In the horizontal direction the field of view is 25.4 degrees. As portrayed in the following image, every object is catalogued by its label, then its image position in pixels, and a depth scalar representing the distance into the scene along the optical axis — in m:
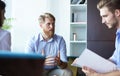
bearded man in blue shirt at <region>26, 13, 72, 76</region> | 3.91
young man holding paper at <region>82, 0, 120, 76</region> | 2.39
